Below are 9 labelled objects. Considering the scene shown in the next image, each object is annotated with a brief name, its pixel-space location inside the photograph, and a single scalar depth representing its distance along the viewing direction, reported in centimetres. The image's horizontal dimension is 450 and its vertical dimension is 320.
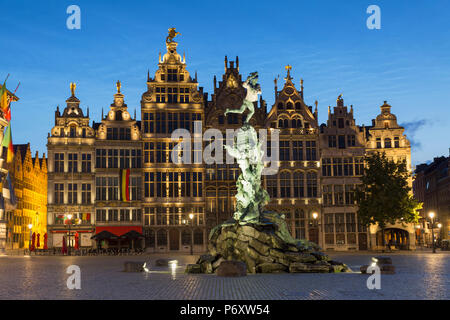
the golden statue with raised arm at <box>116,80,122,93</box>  6144
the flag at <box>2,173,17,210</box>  5440
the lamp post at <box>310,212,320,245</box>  6109
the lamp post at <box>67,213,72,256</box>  5359
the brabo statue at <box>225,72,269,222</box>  3058
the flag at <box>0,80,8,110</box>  5442
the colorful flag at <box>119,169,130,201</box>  5925
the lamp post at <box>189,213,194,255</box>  5335
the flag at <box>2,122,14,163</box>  5503
